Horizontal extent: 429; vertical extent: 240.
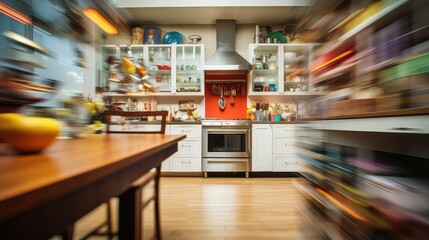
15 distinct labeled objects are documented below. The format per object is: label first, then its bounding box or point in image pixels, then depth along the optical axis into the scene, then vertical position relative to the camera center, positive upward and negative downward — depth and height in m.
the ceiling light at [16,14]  1.20 +0.54
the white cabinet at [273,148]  3.81 -0.44
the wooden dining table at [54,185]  0.24 -0.08
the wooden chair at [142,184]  1.12 -0.33
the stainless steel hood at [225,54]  4.05 +1.14
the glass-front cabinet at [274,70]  4.16 +0.87
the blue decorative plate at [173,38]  4.45 +1.49
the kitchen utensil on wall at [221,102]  4.49 +0.31
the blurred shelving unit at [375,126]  0.64 -0.02
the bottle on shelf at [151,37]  4.33 +1.46
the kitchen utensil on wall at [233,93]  4.48 +0.49
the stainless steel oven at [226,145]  3.80 -0.40
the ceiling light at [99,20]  1.47 +0.64
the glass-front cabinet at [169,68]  4.19 +0.90
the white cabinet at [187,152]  3.81 -0.51
